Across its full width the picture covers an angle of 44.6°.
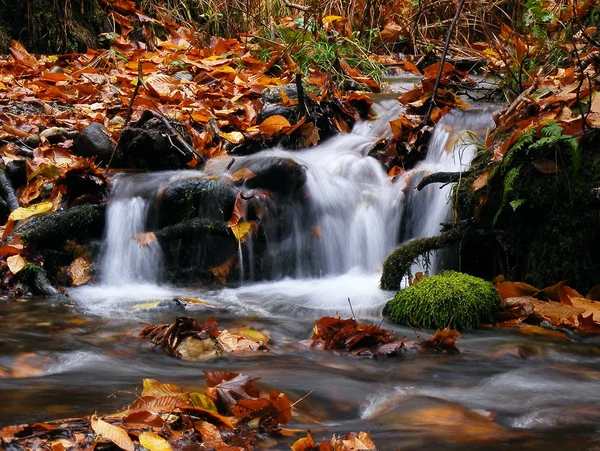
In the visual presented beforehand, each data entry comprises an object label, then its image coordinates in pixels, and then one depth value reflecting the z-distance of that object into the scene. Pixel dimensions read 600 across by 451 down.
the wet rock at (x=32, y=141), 6.20
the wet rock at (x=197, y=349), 3.05
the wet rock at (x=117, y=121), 6.62
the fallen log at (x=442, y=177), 4.56
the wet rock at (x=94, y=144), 6.00
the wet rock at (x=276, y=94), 7.29
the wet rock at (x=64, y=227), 4.97
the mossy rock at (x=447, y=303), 3.75
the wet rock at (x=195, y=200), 5.26
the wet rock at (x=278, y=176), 5.46
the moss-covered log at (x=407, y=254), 4.41
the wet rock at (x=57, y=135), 6.21
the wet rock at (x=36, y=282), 4.56
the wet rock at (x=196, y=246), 5.18
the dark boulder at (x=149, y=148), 5.88
